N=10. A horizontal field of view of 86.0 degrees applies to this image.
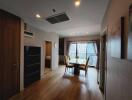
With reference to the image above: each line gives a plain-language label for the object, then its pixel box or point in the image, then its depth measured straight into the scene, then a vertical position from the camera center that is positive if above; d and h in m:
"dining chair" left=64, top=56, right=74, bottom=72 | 4.31 -0.91
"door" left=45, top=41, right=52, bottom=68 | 5.29 -0.32
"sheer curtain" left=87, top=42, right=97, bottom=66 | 5.92 -0.16
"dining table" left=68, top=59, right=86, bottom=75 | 4.07 -0.88
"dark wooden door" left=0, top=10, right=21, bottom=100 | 1.98 -0.13
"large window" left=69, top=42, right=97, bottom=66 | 6.02 +0.01
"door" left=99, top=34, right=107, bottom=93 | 2.47 -0.44
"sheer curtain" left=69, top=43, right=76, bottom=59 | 6.68 +0.01
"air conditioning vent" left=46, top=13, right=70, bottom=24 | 2.27 +1.12
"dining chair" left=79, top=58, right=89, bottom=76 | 3.95 -0.97
